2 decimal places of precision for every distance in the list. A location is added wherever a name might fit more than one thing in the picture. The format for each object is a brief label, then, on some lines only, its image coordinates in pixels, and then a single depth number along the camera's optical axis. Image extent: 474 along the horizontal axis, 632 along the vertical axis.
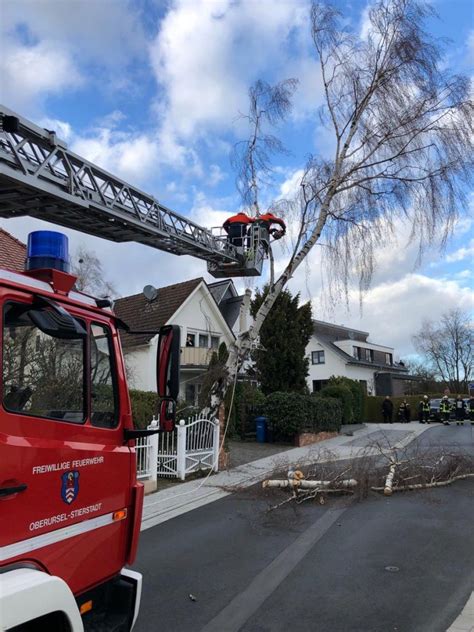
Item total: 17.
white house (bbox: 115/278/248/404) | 23.86
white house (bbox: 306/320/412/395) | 43.66
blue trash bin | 18.67
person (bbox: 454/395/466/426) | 29.19
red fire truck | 2.37
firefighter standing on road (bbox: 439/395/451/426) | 29.69
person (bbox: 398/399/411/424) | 32.25
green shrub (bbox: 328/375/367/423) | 27.22
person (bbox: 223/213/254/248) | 11.77
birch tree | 12.41
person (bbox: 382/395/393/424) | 31.56
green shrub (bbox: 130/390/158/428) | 11.70
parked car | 31.09
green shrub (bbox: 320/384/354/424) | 24.83
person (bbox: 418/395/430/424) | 30.34
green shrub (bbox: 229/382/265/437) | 19.38
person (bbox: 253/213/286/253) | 12.27
